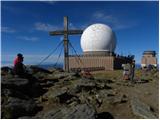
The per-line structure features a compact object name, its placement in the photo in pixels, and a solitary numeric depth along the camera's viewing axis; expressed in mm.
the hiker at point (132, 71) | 7756
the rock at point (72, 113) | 3634
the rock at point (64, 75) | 7011
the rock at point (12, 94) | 4417
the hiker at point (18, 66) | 5621
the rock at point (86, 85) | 5399
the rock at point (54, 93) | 4625
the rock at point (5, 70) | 6009
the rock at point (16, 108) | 3819
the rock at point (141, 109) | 3970
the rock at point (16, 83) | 4788
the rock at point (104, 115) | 3953
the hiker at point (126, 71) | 8041
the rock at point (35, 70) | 7523
